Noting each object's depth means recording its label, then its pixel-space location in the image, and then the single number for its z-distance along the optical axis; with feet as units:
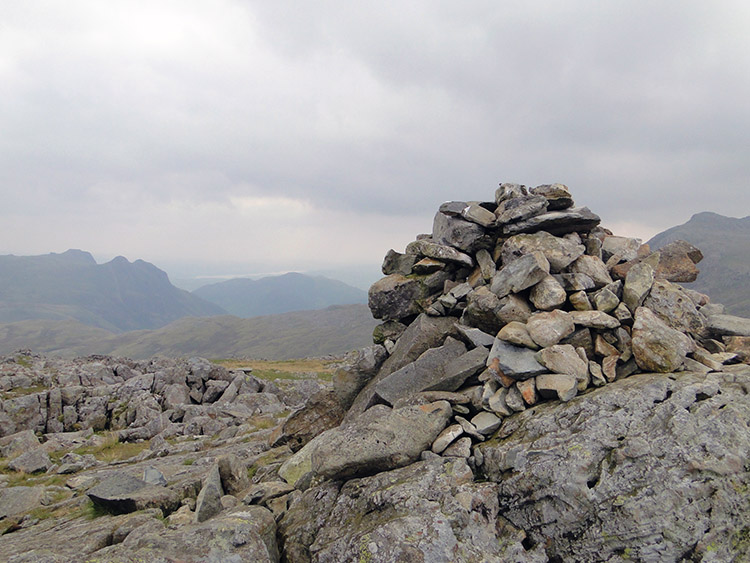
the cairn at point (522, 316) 37.96
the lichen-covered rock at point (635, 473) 25.66
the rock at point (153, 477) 56.51
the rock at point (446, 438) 36.63
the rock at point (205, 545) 27.27
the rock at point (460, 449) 35.44
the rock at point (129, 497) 44.42
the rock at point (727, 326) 44.06
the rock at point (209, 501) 39.11
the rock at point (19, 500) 55.57
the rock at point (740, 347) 39.52
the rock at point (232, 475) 47.03
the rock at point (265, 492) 40.83
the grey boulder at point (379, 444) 35.68
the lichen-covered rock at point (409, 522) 27.81
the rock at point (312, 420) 63.05
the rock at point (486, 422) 37.27
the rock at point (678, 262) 55.93
